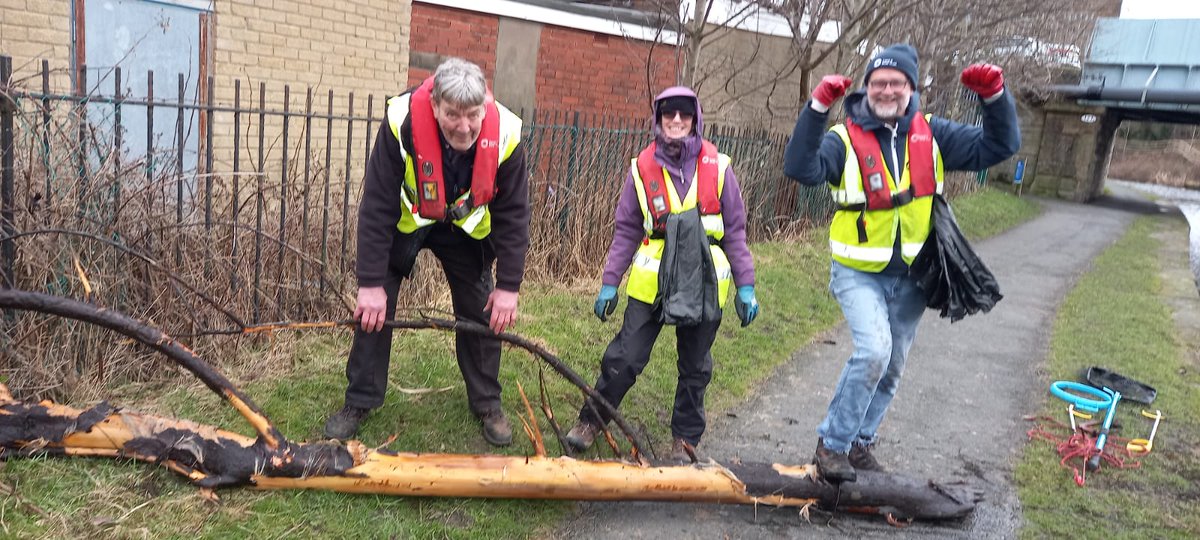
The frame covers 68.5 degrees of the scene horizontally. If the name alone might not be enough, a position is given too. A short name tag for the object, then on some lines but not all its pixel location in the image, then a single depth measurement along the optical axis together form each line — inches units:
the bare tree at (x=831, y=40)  404.8
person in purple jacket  152.8
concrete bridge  964.6
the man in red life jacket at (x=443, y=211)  134.7
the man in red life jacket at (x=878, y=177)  142.3
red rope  182.0
